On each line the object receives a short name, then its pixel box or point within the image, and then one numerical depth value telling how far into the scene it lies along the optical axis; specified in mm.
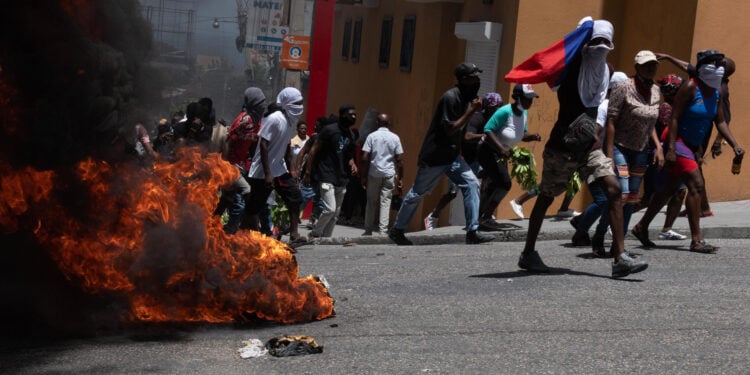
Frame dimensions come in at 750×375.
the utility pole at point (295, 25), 20594
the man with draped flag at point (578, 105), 8305
